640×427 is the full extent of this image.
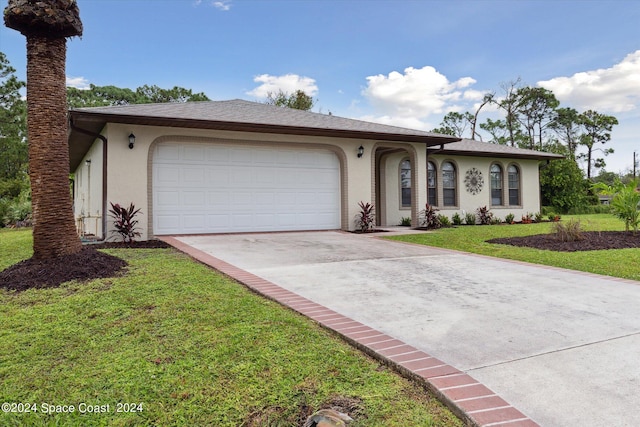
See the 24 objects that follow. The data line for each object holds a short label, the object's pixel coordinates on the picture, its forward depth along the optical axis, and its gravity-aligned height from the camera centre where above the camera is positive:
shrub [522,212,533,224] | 18.41 -0.06
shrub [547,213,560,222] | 19.03 -0.08
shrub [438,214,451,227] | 15.98 -0.12
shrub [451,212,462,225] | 17.05 -0.06
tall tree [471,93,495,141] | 39.12 +10.73
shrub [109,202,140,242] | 9.91 +0.03
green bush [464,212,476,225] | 17.45 -0.06
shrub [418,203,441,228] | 14.48 +0.00
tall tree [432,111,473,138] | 41.38 +9.70
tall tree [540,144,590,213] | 21.97 +1.74
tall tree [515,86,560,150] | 39.16 +10.57
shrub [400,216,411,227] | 15.97 -0.11
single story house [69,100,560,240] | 10.37 +1.63
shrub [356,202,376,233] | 13.09 +0.06
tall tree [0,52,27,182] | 28.31 +7.62
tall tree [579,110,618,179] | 40.88 +8.63
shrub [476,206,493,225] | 17.70 +0.06
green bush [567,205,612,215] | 23.39 +0.36
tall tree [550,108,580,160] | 40.88 +9.29
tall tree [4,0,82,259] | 5.62 +1.37
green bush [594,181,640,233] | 10.58 +0.41
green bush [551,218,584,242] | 10.12 -0.40
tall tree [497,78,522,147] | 38.56 +10.73
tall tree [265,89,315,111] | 32.47 +9.71
